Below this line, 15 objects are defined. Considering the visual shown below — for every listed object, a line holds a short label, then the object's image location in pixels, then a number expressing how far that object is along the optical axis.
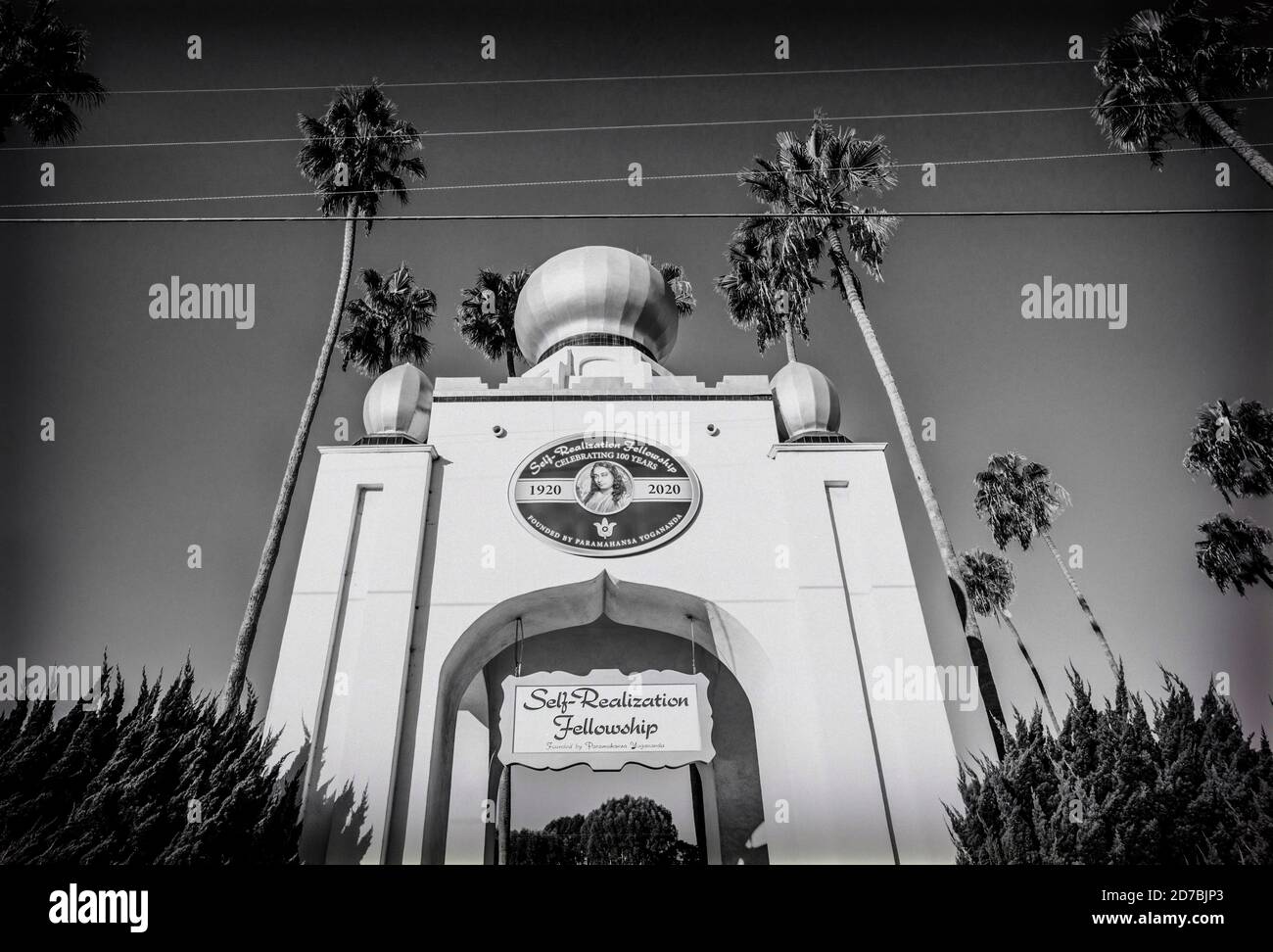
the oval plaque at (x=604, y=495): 14.33
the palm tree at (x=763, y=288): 21.55
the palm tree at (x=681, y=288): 31.31
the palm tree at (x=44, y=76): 13.05
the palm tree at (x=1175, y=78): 14.02
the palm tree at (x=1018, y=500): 23.11
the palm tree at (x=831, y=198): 19.08
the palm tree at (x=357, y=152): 20.19
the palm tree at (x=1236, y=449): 15.36
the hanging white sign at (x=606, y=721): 12.70
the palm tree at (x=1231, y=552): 19.34
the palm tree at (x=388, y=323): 22.52
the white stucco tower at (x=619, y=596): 12.58
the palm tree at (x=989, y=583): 26.62
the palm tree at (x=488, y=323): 29.19
